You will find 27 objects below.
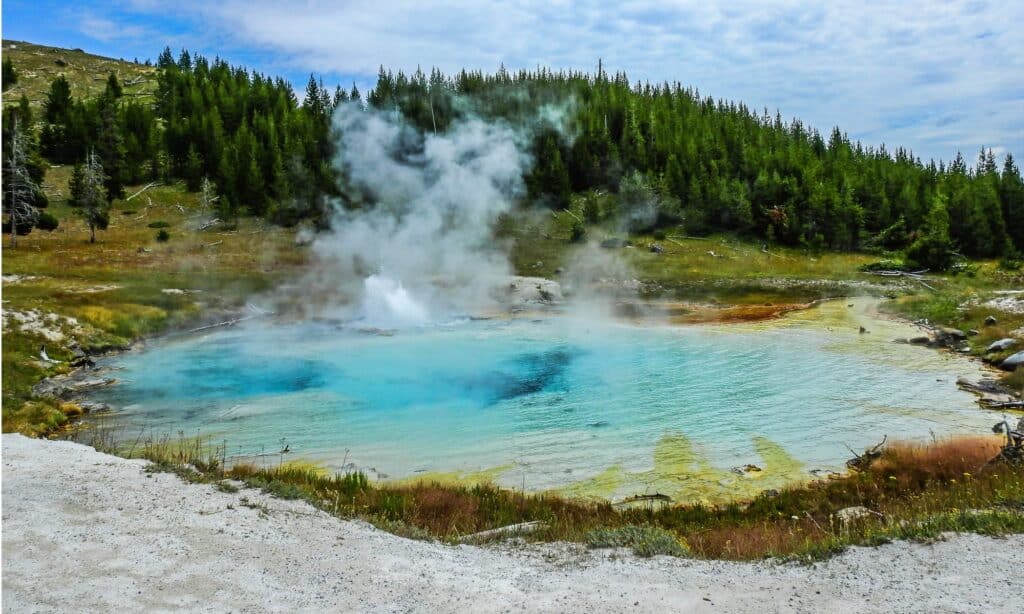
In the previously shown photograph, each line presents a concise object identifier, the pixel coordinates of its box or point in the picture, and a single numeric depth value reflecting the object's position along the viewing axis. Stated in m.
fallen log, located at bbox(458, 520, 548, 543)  10.50
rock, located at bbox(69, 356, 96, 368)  24.36
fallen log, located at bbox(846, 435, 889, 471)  14.20
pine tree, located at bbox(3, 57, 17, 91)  89.19
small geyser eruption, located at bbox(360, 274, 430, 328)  32.19
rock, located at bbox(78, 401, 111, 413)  18.79
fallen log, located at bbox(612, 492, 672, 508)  12.90
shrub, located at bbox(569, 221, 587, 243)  67.38
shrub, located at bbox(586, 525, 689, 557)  9.48
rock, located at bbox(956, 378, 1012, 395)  19.69
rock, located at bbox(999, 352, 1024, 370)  22.25
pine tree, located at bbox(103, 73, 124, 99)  96.74
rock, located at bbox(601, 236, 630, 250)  65.81
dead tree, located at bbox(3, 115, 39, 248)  49.62
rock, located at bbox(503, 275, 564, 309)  38.88
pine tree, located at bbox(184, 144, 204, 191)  76.81
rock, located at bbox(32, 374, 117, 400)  20.44
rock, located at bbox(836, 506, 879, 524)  10.78
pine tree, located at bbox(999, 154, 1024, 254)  70.81
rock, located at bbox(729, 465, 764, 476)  14.36
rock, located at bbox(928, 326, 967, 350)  26.81
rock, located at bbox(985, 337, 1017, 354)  24.52
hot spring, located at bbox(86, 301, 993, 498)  15.02
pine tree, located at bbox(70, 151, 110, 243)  54.91
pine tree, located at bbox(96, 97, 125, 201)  72.88
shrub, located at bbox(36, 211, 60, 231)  55.10
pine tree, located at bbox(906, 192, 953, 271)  59.53
